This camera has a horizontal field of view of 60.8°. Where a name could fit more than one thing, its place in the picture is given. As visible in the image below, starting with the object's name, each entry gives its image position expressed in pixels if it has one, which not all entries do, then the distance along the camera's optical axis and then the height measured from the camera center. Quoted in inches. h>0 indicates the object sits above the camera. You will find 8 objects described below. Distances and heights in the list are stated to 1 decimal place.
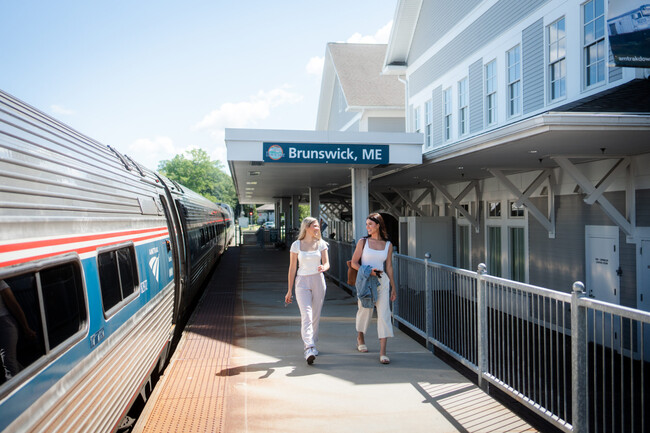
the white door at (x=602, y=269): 350.0 -37.6
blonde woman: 248.8 -25.8
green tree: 4020.7 +352.1
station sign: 381.7 +44.9
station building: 322.0 +38.2
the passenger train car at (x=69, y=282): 104.3 -15.8
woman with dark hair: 248.7 -22.1
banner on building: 315.9 +103.2
